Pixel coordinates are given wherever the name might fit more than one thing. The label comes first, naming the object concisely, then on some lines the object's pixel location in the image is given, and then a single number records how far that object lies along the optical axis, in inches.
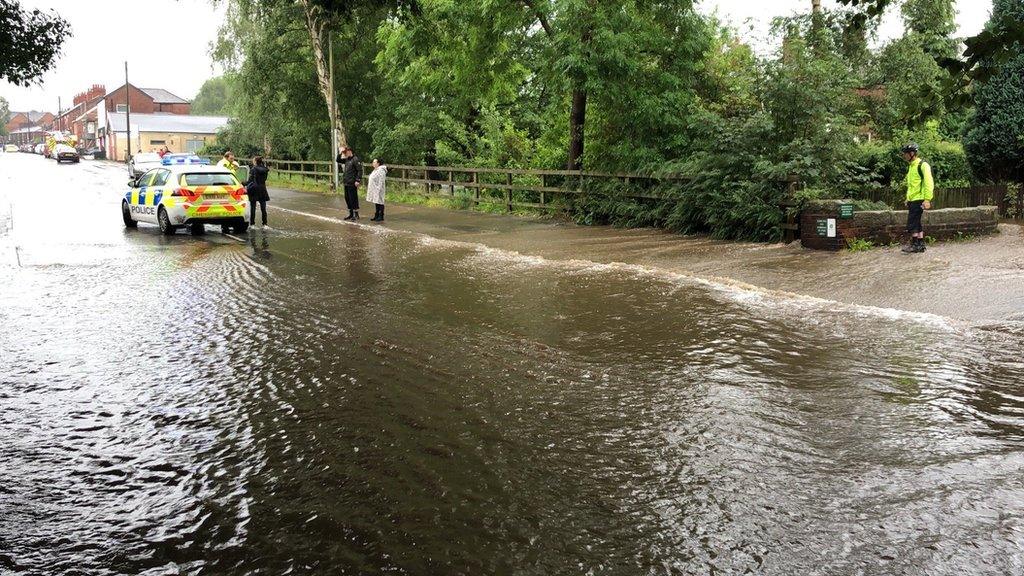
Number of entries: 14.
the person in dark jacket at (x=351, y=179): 848.9
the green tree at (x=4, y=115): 7236.2
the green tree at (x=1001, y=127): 663.8
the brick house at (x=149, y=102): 4510.3
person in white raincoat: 861.4
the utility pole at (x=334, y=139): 1275.8
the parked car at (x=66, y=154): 2829.7
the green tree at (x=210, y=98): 5674.2
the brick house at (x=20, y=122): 7492.1
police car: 721.0
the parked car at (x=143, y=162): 1721.7
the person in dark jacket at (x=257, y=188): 789.9
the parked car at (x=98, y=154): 3629.4
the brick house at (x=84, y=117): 4783.5
